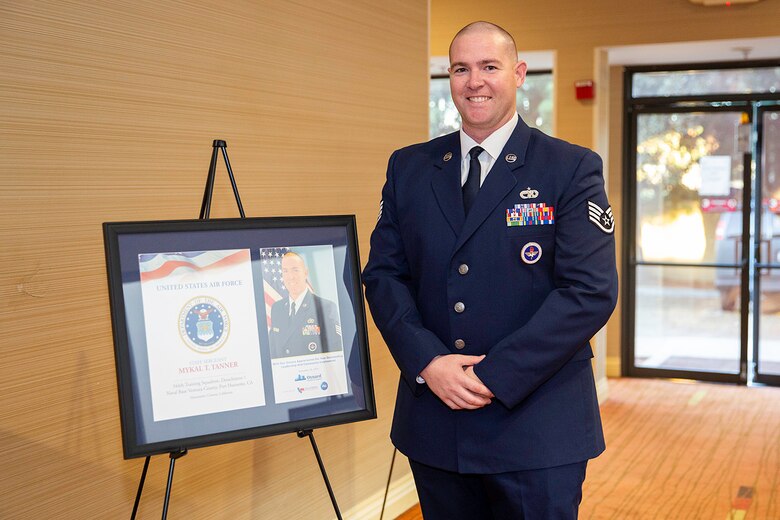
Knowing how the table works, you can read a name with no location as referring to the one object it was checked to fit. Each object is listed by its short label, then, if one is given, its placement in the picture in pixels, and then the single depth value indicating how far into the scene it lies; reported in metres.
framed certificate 2.10
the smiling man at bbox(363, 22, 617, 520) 2.05
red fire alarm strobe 6.21
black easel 2.38
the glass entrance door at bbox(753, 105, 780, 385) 6.95
